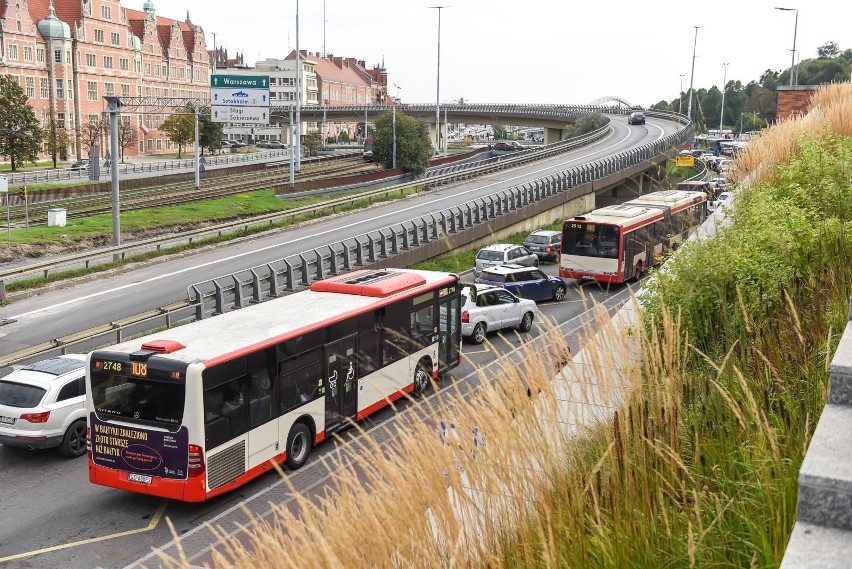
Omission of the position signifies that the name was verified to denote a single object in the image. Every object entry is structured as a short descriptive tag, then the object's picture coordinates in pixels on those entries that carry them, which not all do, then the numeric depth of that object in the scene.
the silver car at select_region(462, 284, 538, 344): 22.69
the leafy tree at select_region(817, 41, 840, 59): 119.82
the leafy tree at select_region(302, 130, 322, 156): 101.74
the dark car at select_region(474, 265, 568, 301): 27.64
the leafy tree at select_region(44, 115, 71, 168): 72.31
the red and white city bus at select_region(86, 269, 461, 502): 12.03
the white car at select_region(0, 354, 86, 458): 14.12
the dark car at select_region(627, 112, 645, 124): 97.38
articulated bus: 30.39
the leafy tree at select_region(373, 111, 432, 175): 67.06
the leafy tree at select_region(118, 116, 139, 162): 81.22
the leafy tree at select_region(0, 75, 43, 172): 63.41
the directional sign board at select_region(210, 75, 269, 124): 52.56
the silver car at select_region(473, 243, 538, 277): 32.12
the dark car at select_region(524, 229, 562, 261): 37.97
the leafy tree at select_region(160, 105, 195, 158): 84.38
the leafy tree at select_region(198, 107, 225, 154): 85.00
